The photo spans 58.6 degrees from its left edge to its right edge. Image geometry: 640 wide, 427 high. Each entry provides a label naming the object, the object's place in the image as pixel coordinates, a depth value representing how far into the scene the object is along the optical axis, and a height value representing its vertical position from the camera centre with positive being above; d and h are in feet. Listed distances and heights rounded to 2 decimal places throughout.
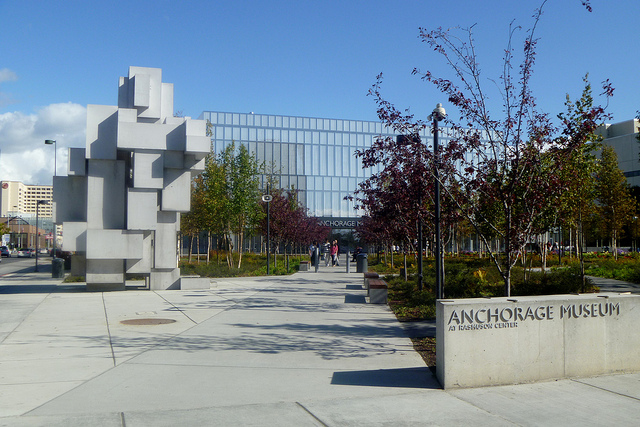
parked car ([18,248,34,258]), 278.56 -6.50
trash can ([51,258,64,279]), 93.71 -4.74
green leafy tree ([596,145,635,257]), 112.37 +9.39
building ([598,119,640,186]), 231.50 +37.86
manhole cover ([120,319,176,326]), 38.53 -5.56
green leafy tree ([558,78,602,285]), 49.73 +6.43
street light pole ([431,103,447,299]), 42.73 +2.85
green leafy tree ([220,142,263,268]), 108.06 +9.13
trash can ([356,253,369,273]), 103.57 -3.97
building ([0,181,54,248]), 426.55 +5.32
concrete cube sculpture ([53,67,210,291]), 58.65 +6.00
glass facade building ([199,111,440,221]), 252.21 +42.42
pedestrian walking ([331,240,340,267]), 143.04 -3.44
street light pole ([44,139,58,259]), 122.21 +20.99
